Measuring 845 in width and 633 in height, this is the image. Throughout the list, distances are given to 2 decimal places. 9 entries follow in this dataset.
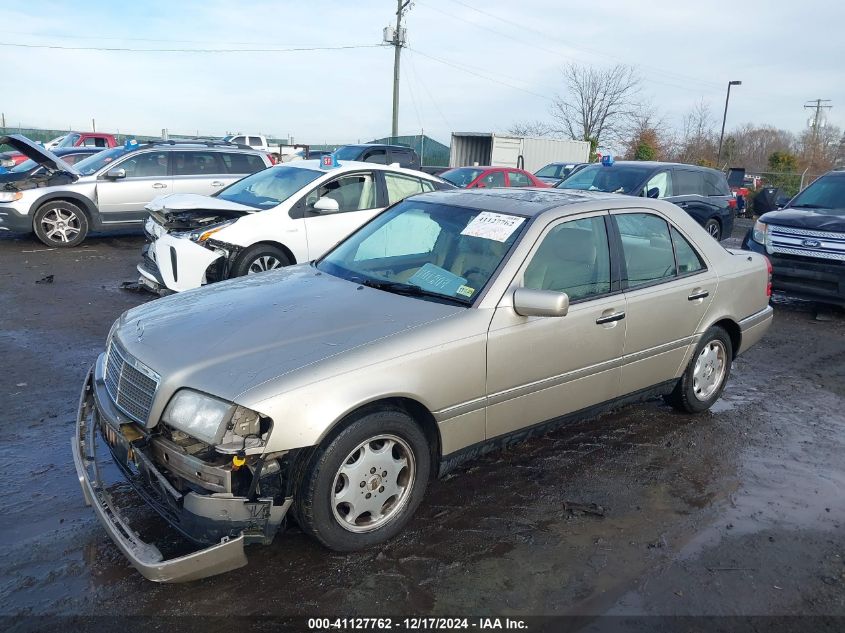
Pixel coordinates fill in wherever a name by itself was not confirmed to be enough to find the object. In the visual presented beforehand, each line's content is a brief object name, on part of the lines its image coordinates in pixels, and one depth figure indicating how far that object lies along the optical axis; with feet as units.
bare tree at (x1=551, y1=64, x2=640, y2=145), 157.17
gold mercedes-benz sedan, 9.44
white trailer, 85.56
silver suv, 35.47
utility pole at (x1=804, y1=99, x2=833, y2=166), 176.29
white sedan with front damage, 23.11
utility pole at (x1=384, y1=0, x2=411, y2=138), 112.88
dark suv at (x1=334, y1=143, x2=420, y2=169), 55.98
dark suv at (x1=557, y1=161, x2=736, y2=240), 38.17
